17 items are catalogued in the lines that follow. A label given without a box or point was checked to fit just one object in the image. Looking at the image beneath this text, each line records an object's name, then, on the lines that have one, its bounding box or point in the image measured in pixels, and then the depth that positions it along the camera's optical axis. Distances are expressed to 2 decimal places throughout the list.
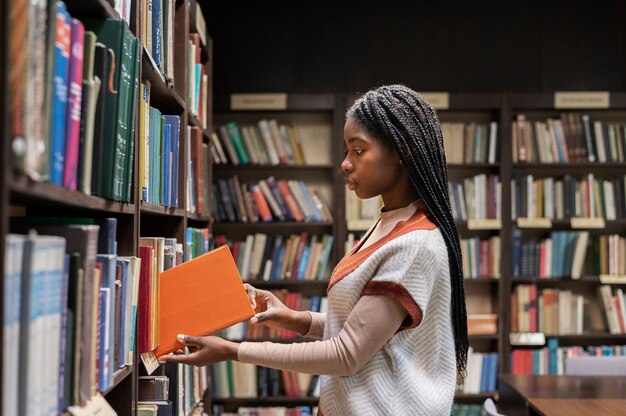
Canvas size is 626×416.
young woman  1.75
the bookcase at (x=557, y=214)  4.63
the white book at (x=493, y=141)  4.66
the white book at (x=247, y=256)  4.64
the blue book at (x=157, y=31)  2.20
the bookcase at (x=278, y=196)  4.61
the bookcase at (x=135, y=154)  1.01
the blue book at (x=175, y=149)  2.45
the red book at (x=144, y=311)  1.91
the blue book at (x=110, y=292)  1.50
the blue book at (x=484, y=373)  4.64
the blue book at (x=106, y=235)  1.60
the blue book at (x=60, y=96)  1.19
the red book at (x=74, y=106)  1.26
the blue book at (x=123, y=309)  1.67
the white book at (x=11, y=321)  1.02
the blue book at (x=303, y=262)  4.62
